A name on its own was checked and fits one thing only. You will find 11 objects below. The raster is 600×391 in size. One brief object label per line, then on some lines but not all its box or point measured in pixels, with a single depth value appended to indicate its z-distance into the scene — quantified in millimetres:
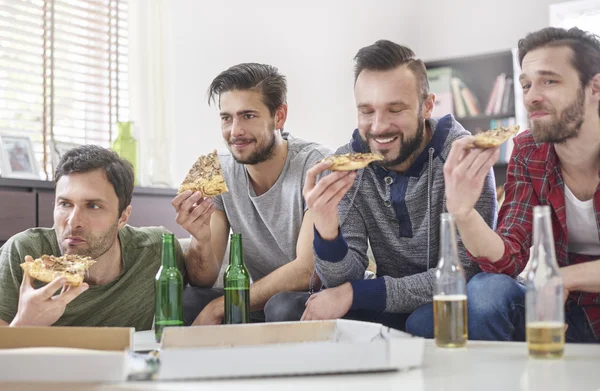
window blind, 3842
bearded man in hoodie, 2137
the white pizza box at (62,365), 1002
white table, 1011
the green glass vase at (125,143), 3869
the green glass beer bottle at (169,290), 1913
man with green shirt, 2166
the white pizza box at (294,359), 1057
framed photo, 3365
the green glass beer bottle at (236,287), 2008
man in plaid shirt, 1968
